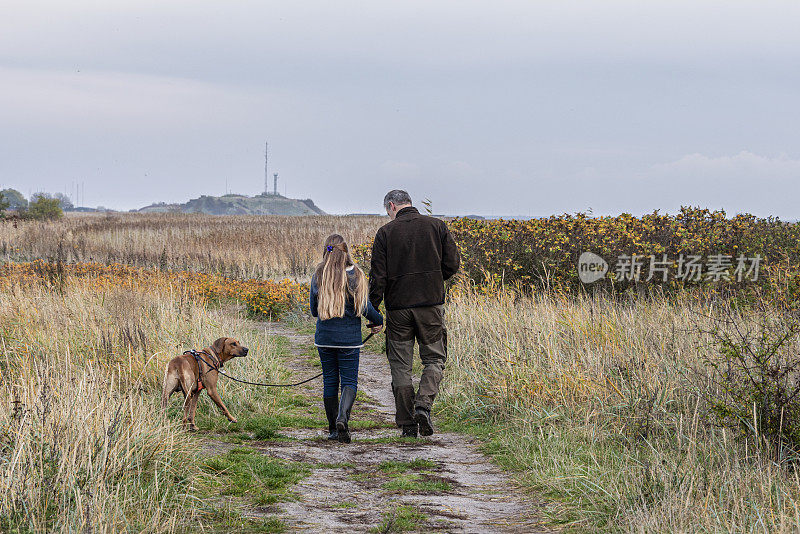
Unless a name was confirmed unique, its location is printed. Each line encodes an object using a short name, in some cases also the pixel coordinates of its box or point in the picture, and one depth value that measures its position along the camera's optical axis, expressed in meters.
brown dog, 13.67
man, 14.88
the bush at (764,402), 10.98
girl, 14.05
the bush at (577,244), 26.23
